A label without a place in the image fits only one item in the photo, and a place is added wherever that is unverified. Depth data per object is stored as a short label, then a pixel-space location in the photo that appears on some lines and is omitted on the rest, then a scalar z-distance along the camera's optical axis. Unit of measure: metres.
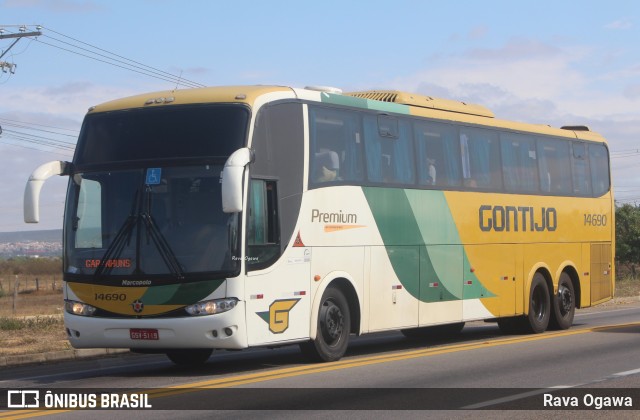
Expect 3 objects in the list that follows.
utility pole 42.81
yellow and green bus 13.91
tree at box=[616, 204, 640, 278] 53.19
